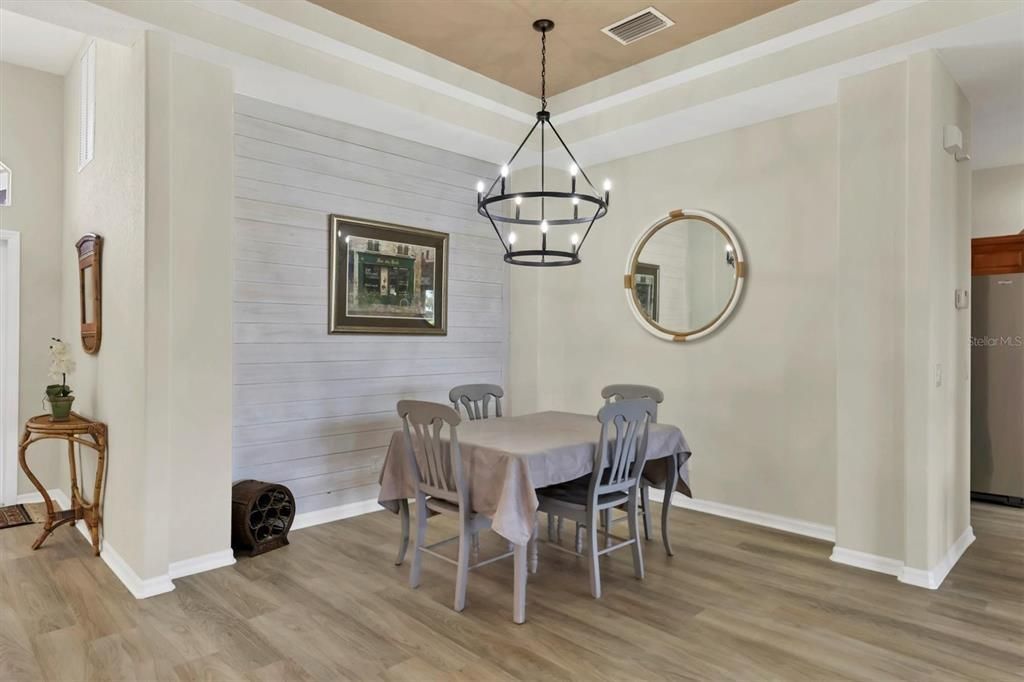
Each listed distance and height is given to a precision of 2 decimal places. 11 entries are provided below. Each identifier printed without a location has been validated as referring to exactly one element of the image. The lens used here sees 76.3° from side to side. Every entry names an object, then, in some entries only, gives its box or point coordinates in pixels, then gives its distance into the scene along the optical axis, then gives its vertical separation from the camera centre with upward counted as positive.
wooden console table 3.58 -0.56
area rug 4.23 -1.16
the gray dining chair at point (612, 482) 3.08 -0.69
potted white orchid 3.74 -0.26
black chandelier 2.97 +0.68
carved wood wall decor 3.69 +0.33
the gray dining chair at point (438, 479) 2.94 -0.65
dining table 2.81 -0.58
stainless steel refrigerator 4.79 -0.36
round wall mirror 4.40 +0.47
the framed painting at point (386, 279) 4.36 +0.45
